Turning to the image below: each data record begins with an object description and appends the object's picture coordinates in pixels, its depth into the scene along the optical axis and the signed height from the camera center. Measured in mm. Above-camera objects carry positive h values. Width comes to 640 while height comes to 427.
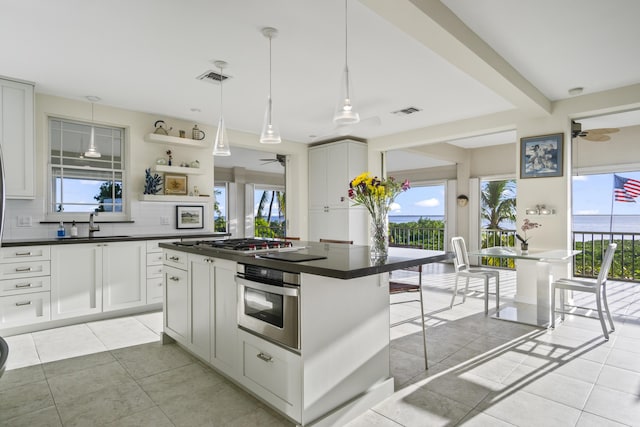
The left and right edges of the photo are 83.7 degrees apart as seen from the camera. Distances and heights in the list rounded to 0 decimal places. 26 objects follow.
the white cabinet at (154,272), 4250 -729
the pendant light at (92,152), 3979 +669
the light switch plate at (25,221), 3959 -106
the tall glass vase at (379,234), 2379 -147
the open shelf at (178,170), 4797 +582
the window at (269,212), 10250 -2
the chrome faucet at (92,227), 4258 -185
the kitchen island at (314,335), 1841 -729
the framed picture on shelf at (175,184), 4959 +385
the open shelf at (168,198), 4668 +185
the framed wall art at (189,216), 5121 -62
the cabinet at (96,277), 3711 -722
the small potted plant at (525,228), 4035 -202
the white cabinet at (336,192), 6301 +361
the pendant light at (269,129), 2777 +655
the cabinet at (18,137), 3639 +776
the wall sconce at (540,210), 4438 +24
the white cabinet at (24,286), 3426 -730
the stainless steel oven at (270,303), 1857 -515
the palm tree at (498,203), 7941 +211
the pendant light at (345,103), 2240 +684
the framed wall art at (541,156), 4379 +714
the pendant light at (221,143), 3078 +594
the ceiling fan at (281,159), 7027 +1059
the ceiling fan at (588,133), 4504 +1024
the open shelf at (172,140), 4691 +975
